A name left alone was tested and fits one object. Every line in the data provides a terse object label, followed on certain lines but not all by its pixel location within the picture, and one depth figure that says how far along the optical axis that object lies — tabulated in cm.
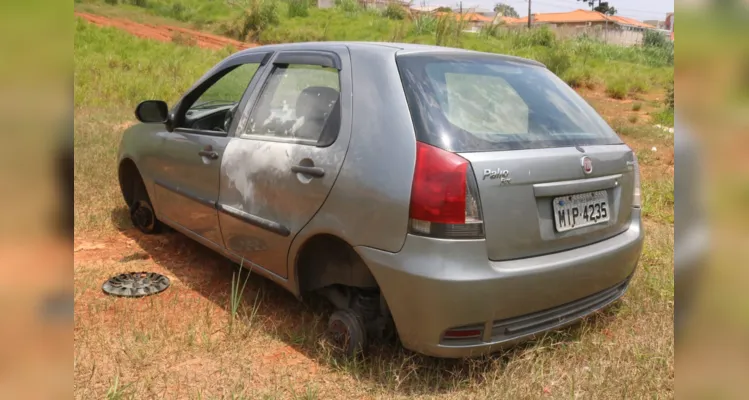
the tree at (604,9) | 7812
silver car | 240
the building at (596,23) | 3288
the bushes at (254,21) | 2809
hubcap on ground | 367
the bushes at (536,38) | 2411
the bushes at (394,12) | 3298
